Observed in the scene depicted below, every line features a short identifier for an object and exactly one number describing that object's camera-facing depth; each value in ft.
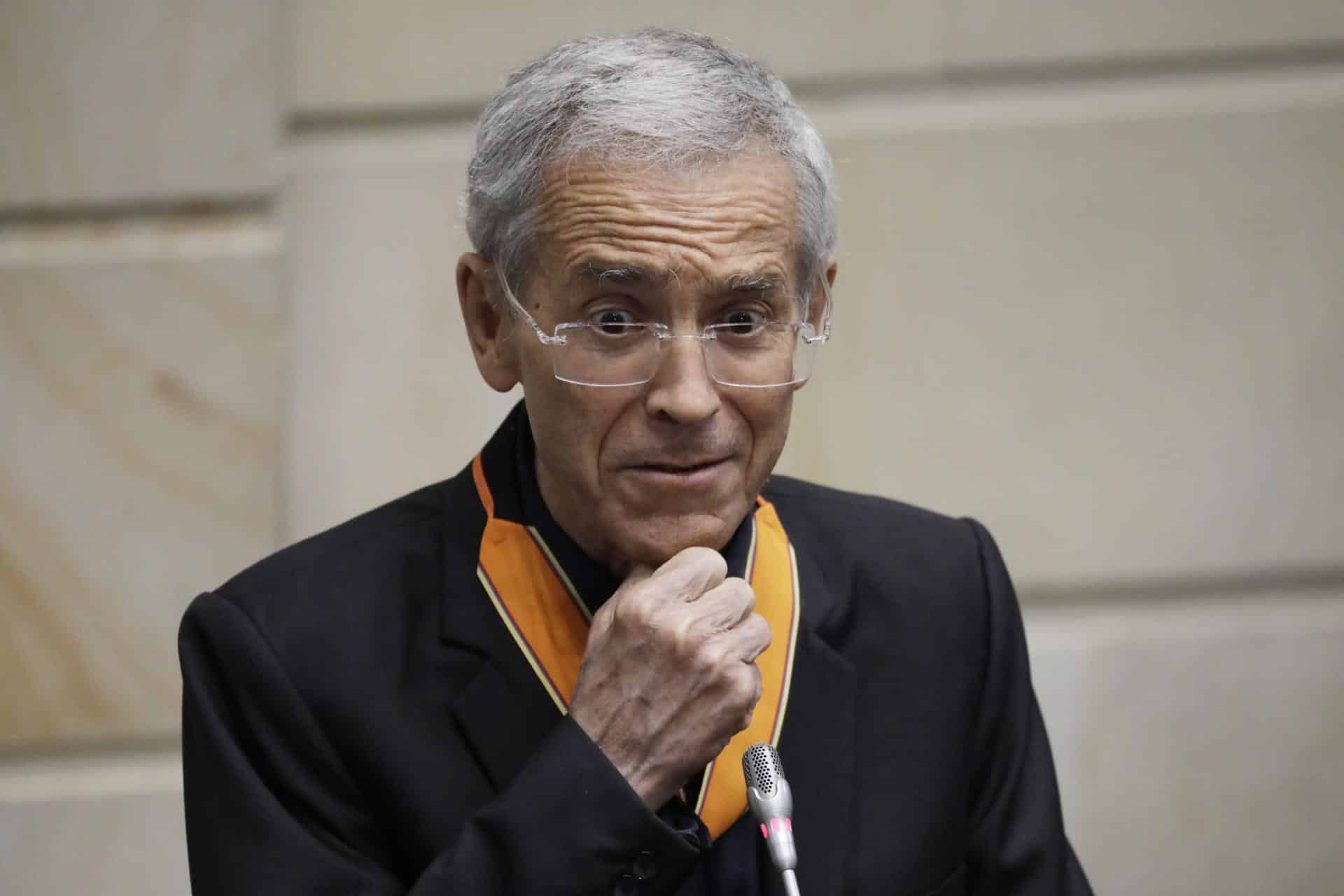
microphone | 14.94
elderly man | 15.15
